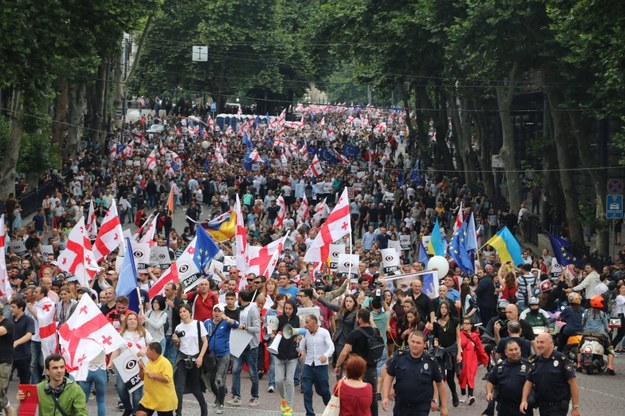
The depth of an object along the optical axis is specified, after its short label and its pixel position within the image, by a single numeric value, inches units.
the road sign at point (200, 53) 3179.1
